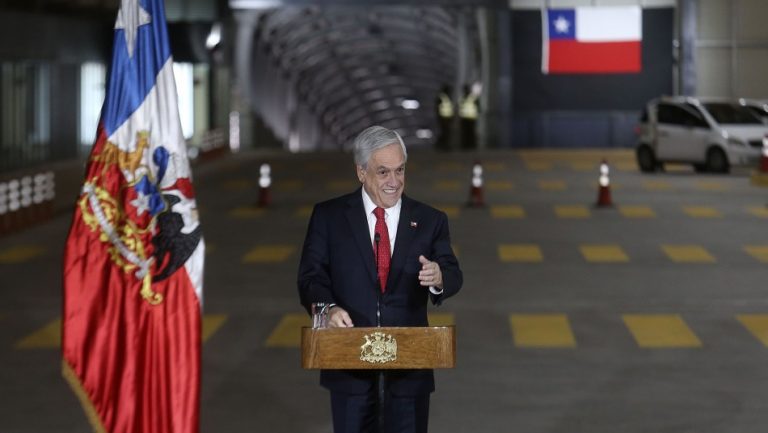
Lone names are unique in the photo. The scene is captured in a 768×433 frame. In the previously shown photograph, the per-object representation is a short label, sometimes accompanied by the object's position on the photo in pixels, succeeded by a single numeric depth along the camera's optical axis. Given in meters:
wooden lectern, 14.72
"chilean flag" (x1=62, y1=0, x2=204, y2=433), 17.92
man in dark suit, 15.60
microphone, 15.62
